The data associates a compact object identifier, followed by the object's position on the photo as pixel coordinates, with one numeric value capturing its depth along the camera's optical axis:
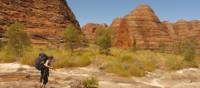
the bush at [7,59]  15.11
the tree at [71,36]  24.93
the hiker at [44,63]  7.39
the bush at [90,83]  8.30
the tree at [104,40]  24.91
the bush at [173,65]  16.46
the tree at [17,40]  20.09
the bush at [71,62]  13.93
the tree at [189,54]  22.47
